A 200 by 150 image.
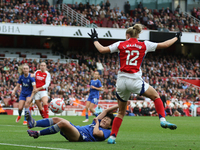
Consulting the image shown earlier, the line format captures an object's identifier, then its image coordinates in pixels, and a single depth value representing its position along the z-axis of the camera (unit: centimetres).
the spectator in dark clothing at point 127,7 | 4212
